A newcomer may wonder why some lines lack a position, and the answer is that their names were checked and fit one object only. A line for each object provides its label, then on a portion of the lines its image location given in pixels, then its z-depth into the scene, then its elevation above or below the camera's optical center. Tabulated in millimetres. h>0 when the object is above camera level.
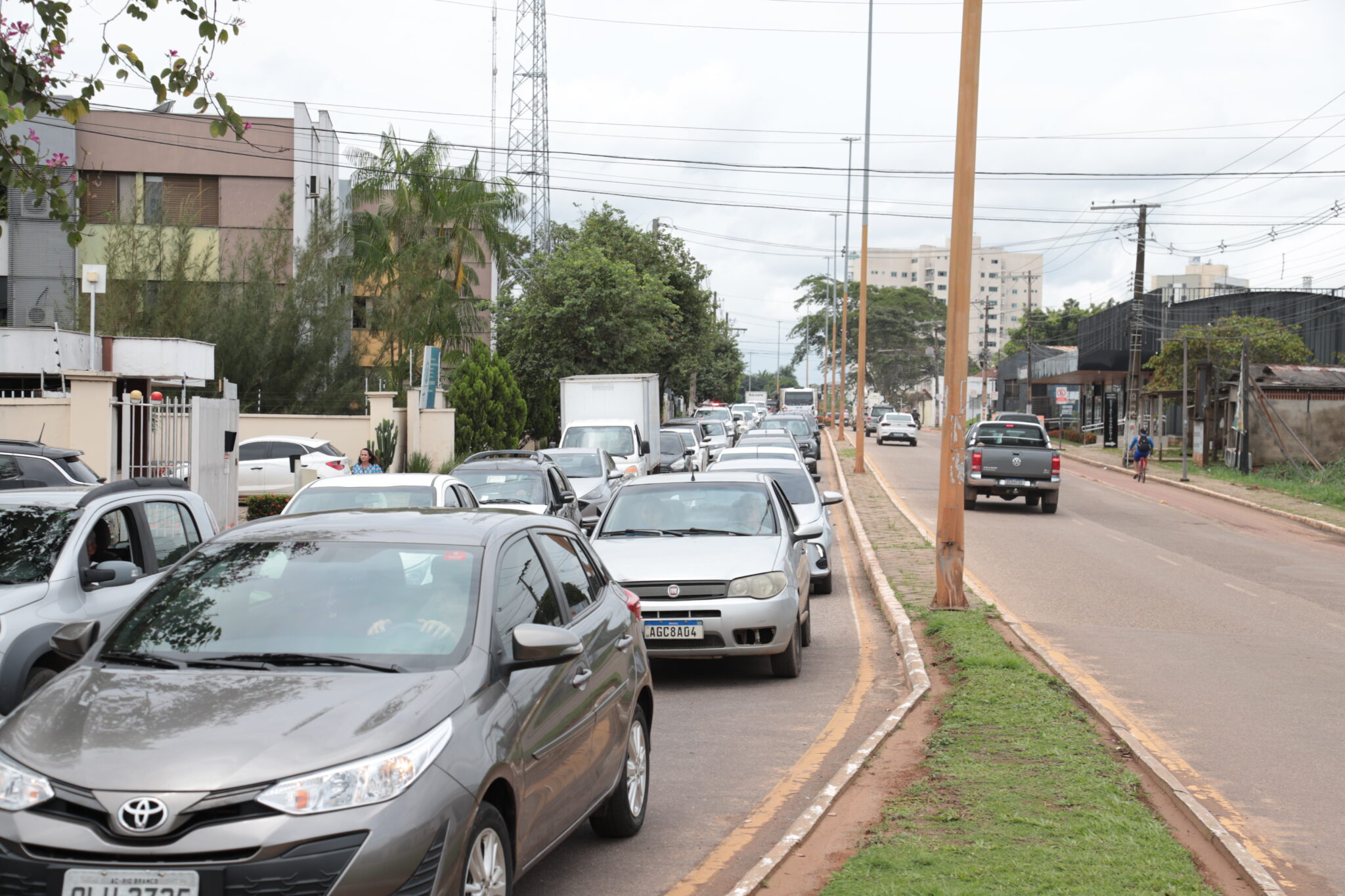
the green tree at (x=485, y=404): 35938 -754
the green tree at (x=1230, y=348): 48125 +1836
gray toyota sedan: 3611 -1150
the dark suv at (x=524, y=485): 16219 -1440
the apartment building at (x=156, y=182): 38875 +6047
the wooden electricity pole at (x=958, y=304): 12969 +890
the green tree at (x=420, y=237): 37812 +4365
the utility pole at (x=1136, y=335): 52656 +2513
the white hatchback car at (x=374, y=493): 11320 -1085
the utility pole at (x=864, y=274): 39594 +3679
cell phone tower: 43531 +8078
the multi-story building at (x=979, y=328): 188875 +9351
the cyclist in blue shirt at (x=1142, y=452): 38438 -1835
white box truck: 31656 -550
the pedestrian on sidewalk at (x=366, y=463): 20062 -1434
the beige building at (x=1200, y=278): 134125 +13425
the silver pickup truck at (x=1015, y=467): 26672 -1670
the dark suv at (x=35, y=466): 11633 -955
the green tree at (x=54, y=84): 9258 +2166
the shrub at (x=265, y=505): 20914 -2229
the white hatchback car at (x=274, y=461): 26375 -1858
